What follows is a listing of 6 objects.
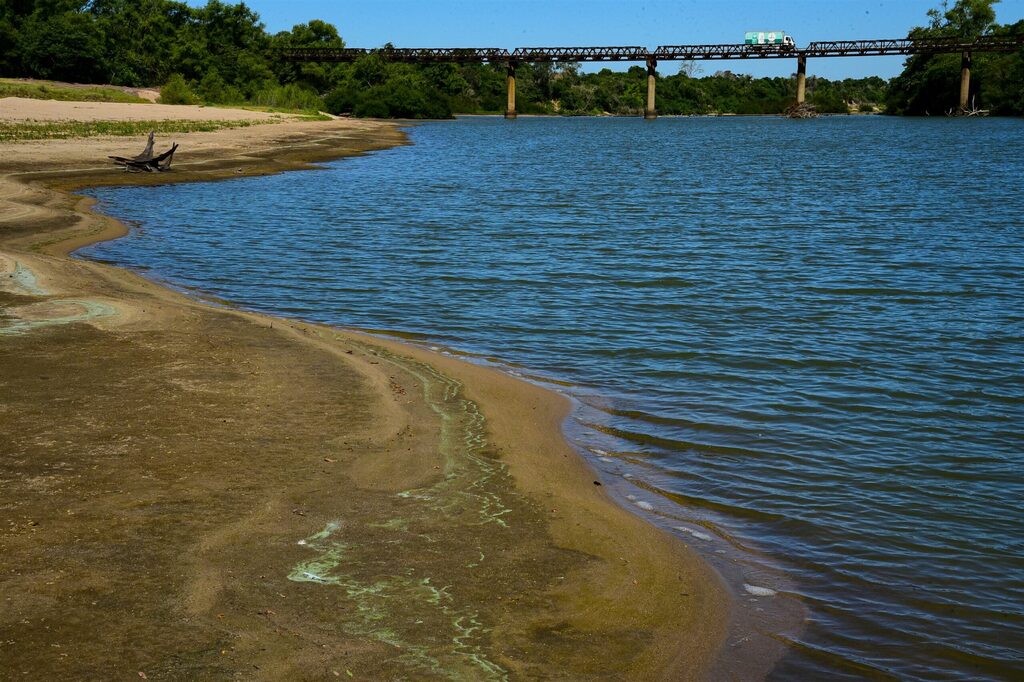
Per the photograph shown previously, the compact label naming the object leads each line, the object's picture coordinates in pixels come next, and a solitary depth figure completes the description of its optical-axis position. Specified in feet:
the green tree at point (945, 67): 455.22
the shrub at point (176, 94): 268.21
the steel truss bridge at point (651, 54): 452.35
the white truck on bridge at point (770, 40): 497.05
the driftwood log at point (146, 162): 111.14
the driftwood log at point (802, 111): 531.50
